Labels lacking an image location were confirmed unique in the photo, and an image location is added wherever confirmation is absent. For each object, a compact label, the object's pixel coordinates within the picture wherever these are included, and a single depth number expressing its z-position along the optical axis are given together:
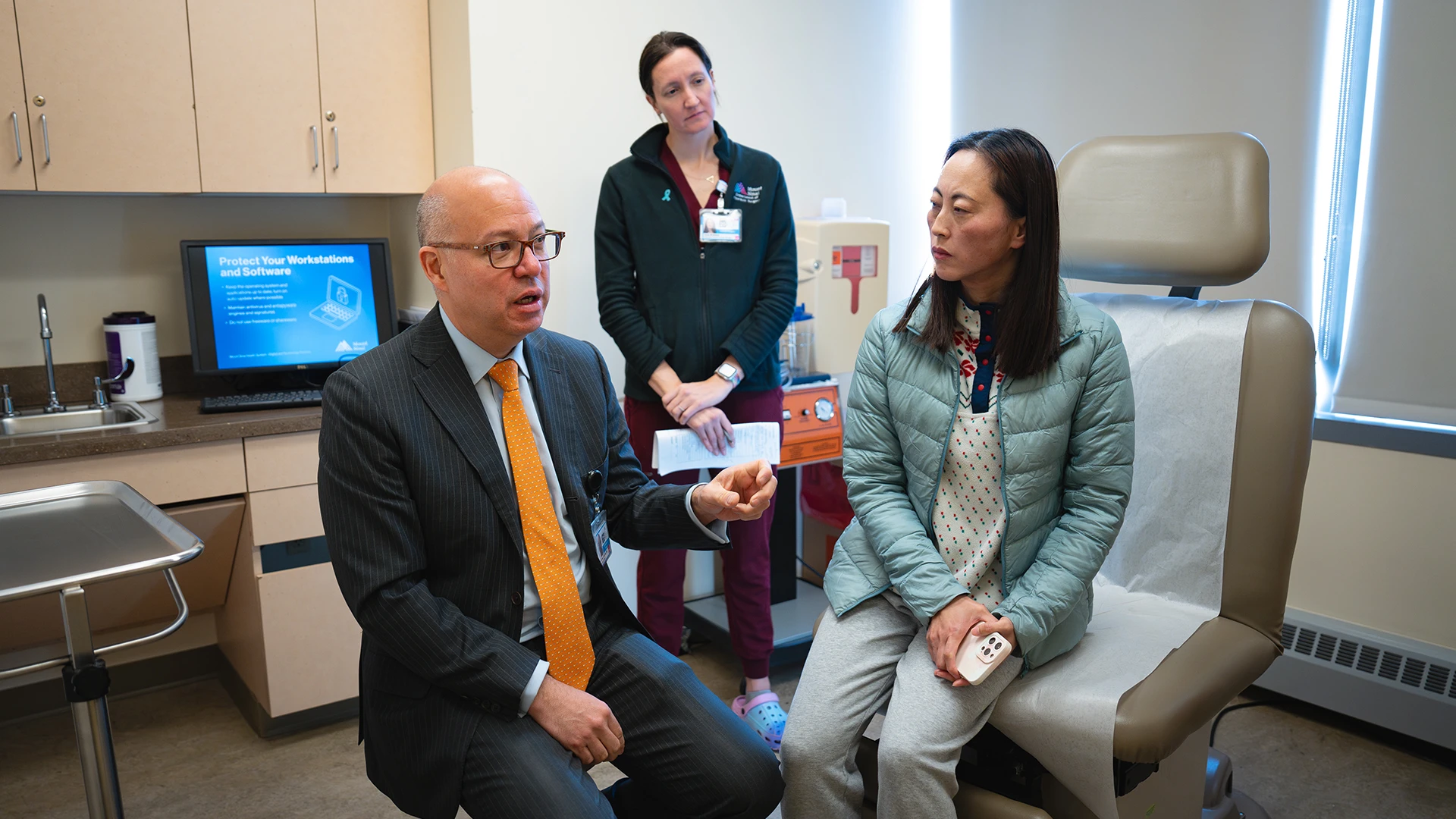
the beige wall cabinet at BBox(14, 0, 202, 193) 2.39
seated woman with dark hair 1.59
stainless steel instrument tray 1.36
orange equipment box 2.95
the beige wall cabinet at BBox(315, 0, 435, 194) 2.73
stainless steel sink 2.59
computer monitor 2.74
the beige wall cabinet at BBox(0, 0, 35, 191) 2.35
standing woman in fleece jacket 2.44
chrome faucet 2.62
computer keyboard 2.62
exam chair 1.66
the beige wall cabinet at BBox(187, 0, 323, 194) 2.57
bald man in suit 1.41
